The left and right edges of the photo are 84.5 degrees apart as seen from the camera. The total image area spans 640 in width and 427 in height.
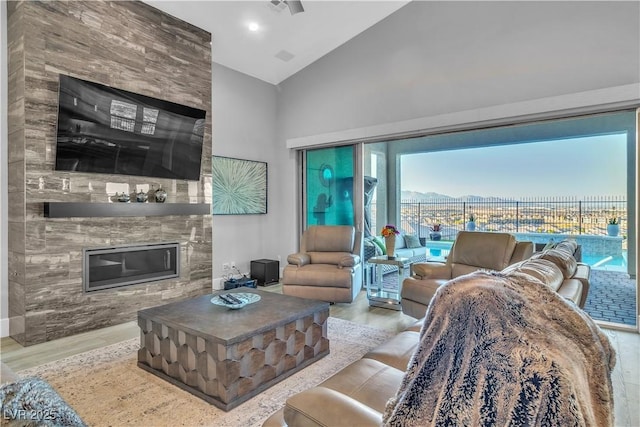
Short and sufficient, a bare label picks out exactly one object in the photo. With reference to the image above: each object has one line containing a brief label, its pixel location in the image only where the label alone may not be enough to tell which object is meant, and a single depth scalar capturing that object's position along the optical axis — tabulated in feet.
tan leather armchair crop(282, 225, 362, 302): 13.47
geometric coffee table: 6.93
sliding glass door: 17.56
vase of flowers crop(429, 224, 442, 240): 24.13
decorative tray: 8.51
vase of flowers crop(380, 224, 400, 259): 13.96
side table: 13.44
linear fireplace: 11.81
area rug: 6.57
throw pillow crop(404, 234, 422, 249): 21.84
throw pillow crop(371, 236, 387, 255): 17.94
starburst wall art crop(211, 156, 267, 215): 16.58
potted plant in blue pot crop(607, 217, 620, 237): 18.45
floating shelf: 10.72
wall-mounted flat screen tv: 10.95
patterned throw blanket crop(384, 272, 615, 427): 2.49
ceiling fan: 11.42
